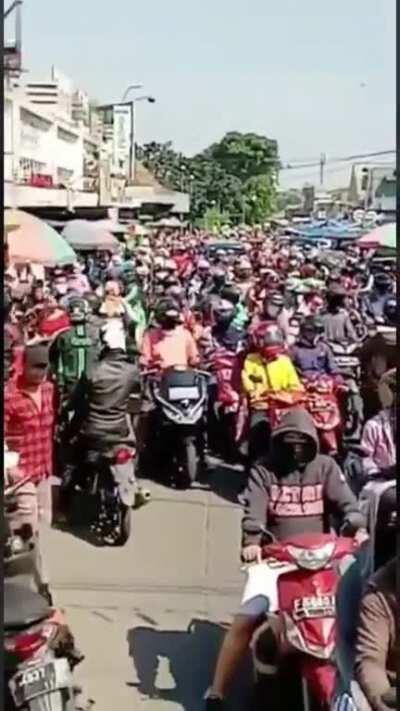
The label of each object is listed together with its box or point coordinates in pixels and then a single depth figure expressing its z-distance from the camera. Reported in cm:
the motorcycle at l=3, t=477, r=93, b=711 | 368
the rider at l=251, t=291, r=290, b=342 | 979
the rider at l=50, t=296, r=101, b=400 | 921
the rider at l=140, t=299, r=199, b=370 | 873
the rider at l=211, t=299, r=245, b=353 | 1047
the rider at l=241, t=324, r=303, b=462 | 800
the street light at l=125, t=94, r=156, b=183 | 4466
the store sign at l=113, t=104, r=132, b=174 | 3431
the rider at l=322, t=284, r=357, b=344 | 1034
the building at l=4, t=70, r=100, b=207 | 2293
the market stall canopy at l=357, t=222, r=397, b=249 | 1390
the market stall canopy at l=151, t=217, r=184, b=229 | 4056
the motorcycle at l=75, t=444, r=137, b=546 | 694
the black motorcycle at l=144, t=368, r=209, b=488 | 842
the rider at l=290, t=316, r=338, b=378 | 866
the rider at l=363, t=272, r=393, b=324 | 1193
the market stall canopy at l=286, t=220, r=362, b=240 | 3076
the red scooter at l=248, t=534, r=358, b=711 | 384
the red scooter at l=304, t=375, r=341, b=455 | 765
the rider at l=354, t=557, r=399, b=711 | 284
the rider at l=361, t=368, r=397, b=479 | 523
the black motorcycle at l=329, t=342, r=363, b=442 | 829
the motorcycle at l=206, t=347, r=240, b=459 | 912
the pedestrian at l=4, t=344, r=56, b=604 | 610
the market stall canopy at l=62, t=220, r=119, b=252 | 1762
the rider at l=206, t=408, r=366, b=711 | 467
